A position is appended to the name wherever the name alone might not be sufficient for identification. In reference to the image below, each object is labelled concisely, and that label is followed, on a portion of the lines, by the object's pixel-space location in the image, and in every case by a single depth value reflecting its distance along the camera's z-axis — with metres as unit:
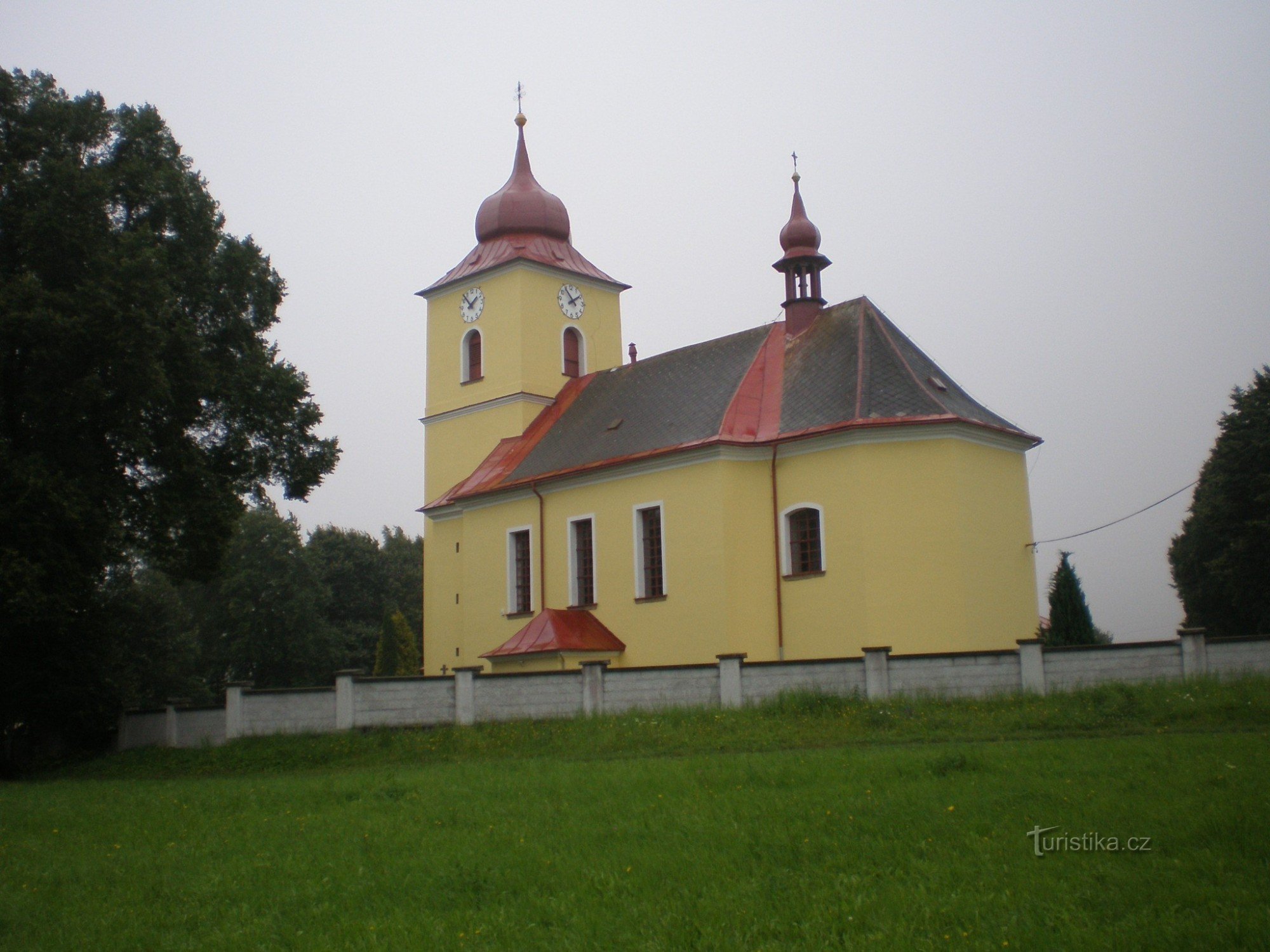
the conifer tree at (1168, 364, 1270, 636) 36.00
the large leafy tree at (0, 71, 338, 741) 21.17
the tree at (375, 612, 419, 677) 46.72
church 24.52
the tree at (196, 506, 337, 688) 54.44
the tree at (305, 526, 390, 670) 59.66
